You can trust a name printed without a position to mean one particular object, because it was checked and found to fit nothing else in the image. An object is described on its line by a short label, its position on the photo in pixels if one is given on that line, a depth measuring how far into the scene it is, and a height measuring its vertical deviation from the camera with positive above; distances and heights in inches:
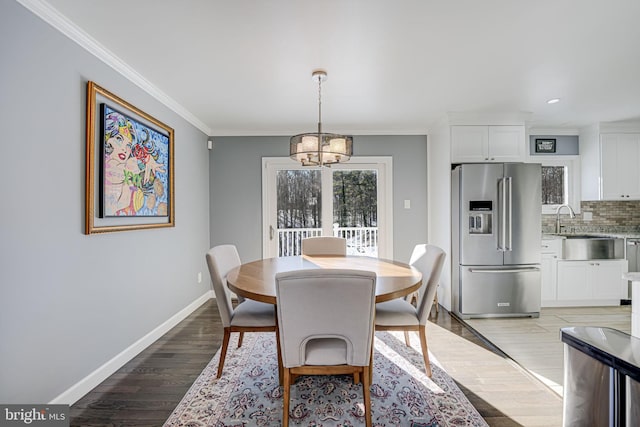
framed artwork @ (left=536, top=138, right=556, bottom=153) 171.5 +37.0
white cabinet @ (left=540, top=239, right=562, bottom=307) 150.9 -26.4
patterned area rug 71.2 -45.9
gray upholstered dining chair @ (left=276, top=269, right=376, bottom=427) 60.0 -21.4
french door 172.6 +5.5
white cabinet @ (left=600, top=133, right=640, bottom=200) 159.9 +24.1
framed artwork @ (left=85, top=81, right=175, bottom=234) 83.5 +15.3
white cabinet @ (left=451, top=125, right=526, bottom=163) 146.9 +33.0
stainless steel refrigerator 137.3 -11.0
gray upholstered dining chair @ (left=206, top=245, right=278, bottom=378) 85.0 -27.4
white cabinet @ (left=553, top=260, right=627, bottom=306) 150.7 -31.7
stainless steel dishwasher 152.8 -19.2
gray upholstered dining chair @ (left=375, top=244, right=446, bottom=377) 85.4 -27.2
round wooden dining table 70.6 -16.3
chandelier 96.1 +20.9
